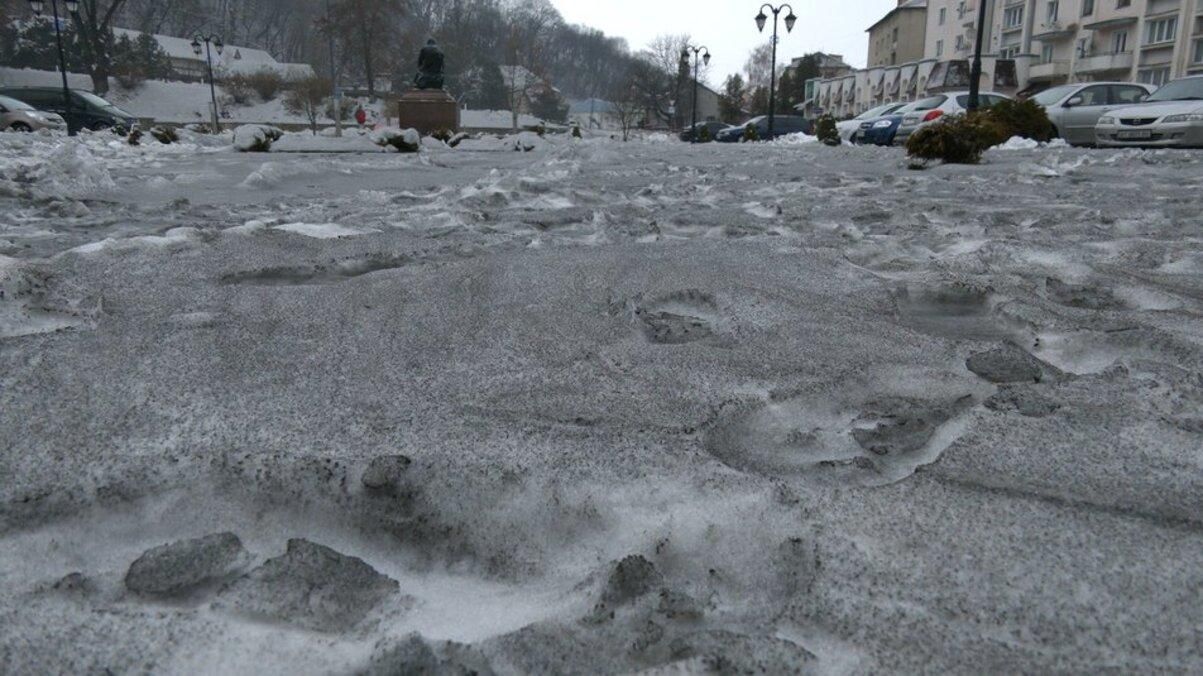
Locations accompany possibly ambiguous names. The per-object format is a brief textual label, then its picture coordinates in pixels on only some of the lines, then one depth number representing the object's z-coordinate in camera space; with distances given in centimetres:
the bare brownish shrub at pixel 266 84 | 4553
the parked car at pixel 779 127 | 2549
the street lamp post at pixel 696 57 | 3141
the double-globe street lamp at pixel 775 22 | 2475
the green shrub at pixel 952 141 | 770
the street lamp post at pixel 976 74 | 1251
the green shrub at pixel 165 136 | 1406
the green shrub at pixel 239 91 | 4519
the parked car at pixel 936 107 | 1365
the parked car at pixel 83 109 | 2016
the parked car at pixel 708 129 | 3253
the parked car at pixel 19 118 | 1662
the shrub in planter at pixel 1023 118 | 1110
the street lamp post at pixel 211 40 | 2628
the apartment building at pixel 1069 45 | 3206
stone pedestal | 1867
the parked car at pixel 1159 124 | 983
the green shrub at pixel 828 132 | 1661
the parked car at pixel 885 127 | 1448
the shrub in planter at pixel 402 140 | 1247
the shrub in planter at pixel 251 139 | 1237
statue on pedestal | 1862
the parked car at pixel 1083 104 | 1195
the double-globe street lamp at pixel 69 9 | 1911
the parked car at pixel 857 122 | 1645
